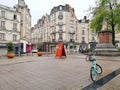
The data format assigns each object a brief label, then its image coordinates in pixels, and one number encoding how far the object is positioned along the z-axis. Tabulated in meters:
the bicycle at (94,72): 3.98
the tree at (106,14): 17.42
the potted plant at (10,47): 13.89
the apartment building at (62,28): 31.76
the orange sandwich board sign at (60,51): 12.52
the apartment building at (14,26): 21.14
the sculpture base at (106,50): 13.75
